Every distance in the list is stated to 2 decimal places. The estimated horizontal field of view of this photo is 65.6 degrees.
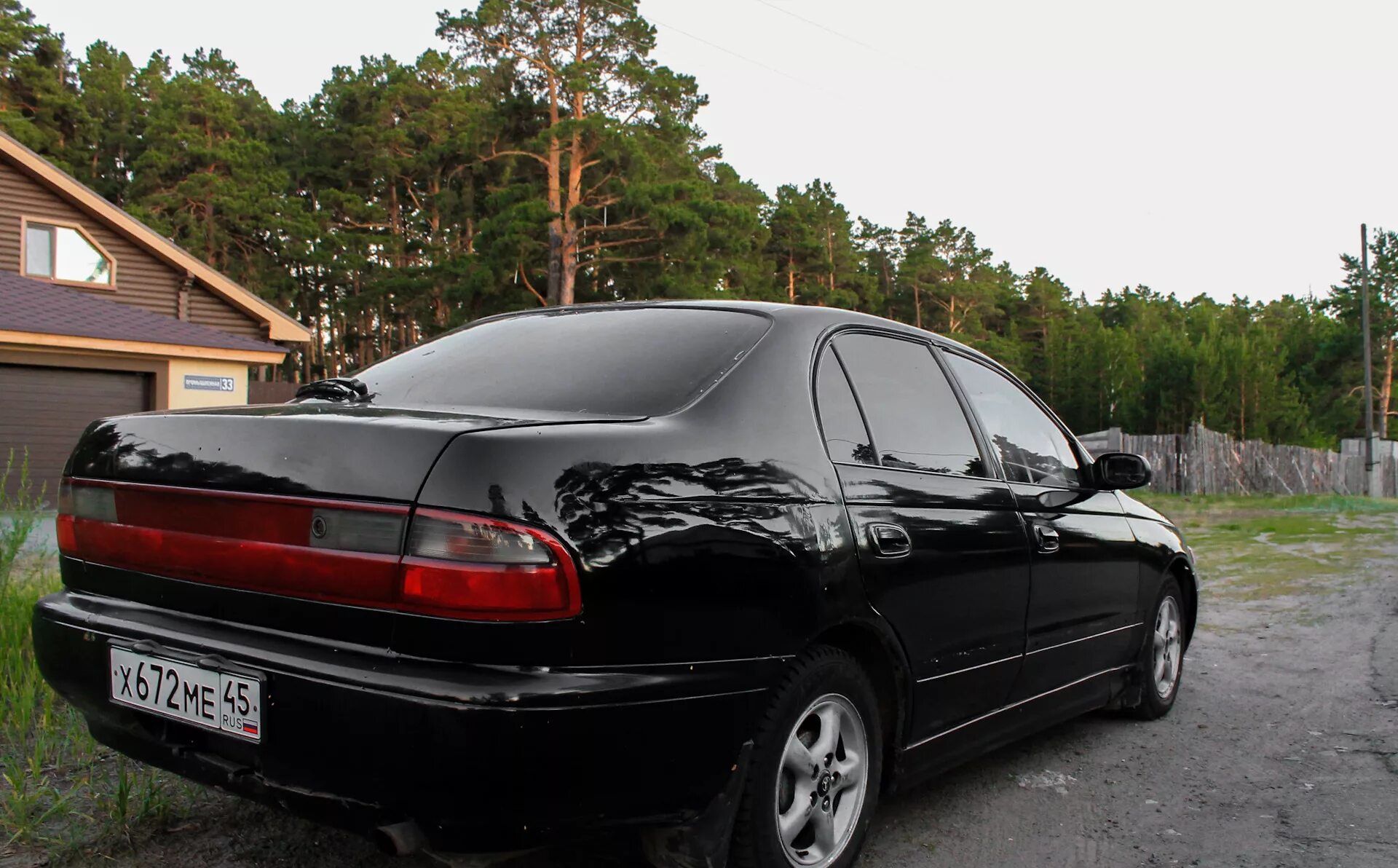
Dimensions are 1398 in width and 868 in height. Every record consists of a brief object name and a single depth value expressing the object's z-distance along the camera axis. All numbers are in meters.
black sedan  2.15
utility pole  32.09
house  16.92
